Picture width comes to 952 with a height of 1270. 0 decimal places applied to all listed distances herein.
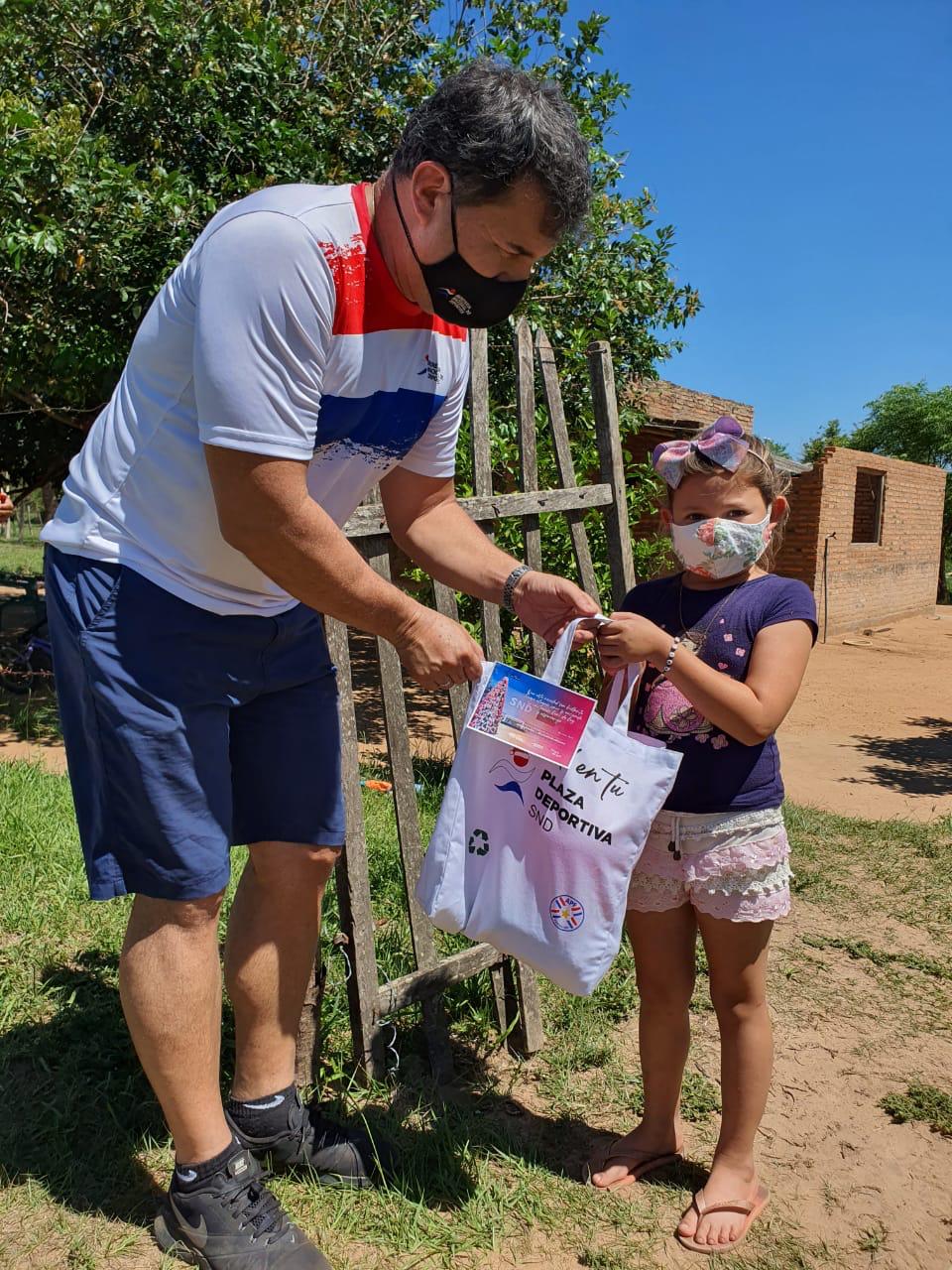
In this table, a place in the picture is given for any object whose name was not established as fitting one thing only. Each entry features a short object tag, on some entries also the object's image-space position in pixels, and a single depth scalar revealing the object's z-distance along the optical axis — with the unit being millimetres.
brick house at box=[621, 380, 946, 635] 13664
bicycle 8414
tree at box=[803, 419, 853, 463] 35344
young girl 1997
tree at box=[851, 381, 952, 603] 31781
